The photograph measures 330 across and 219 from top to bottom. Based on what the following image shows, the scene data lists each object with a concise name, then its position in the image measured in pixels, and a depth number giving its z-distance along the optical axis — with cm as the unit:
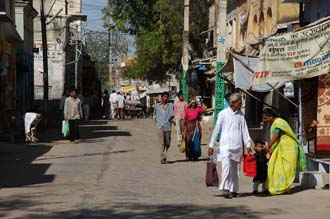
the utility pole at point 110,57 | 9426
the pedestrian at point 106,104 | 5203
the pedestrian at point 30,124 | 2567
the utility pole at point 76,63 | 5843
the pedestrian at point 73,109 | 2578
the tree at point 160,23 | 4891
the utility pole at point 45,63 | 3678
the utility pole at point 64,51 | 5477
